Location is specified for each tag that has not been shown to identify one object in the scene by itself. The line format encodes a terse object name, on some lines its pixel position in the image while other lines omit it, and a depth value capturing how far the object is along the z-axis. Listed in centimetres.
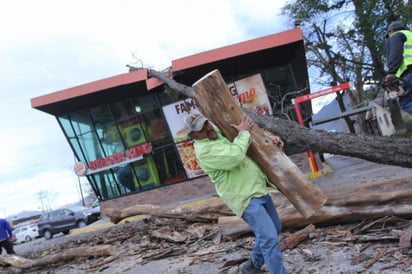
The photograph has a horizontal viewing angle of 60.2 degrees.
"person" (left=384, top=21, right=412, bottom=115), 402
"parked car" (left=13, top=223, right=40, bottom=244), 2692
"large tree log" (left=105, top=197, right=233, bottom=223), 717
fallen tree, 333
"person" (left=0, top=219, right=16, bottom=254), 958
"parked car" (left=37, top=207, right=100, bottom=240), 1991
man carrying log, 306
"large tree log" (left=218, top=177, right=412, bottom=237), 438
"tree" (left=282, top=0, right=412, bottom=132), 1733
